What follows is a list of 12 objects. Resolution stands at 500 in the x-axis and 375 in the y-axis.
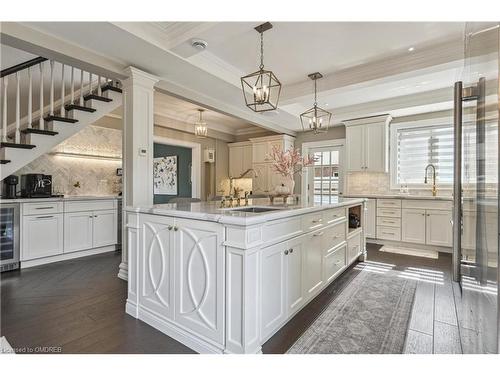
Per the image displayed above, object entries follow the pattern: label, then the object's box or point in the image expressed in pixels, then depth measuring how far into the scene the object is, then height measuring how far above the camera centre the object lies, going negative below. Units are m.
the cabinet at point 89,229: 3.80 -0.68
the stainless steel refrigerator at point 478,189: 0.94 -0.01
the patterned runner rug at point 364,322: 1.77 -1.09
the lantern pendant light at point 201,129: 5.12 +1.12
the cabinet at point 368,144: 5.09 +0.88
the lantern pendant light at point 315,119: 3.36 +0.89
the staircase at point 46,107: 3.28 +1.12
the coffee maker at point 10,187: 3.68 -0.03
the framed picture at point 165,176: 5.95 +0.24
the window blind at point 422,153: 4.82 +0.67
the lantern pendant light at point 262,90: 2.40 +0.90
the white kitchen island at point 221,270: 1.53 -0.58
